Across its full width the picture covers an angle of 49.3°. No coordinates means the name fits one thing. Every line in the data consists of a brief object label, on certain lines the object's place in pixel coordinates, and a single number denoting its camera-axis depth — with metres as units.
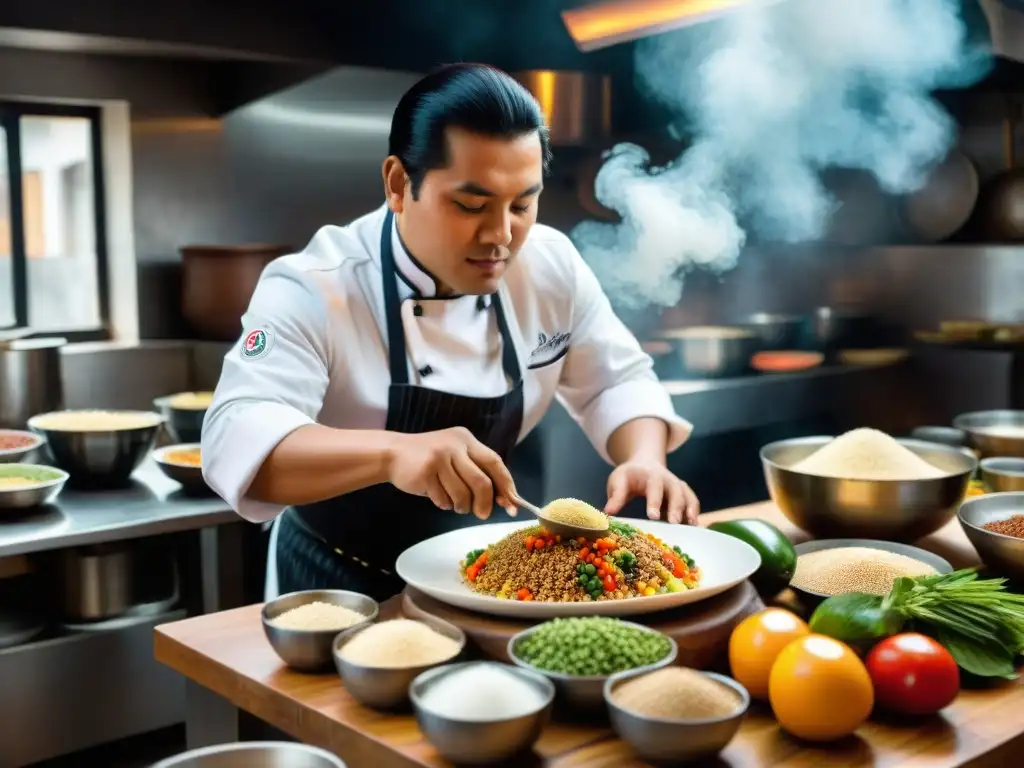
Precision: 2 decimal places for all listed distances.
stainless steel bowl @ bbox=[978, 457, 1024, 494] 2.29
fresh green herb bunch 1.40
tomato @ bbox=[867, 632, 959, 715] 1.29
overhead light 3.60
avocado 1.67
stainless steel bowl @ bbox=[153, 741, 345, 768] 1.06
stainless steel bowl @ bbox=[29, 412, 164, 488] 2.89
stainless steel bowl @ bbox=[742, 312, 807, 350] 5.05
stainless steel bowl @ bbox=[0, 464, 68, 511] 2.63
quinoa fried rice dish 1.50
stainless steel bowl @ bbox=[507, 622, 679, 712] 1.22
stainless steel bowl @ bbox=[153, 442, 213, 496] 2.88
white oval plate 1.42
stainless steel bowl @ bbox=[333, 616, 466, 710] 1.24
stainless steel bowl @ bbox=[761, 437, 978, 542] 1.96
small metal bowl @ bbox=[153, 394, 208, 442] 3.29
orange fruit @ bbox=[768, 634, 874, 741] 1.21
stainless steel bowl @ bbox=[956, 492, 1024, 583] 1.74
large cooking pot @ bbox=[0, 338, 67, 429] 3.31
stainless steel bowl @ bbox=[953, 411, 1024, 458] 2.68
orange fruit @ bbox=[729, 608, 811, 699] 1.33
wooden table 1.21
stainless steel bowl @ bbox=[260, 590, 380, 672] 1.36
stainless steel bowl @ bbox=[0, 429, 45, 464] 2.82
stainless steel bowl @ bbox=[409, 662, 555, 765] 1.11
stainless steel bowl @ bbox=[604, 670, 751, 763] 1.11
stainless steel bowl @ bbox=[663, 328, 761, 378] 4.65
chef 1.76
